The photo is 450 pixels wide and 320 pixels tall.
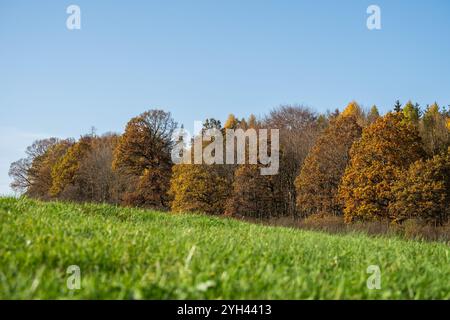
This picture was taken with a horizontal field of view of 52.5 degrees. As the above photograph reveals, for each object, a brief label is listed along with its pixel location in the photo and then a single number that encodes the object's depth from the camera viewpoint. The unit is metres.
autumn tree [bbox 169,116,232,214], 47.50
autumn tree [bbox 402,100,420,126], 87.91
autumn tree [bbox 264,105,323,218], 50.59
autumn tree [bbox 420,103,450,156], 53.78
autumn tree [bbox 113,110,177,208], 50.83
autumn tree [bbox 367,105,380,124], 74.17
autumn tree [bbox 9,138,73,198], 74.12
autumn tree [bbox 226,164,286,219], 46.31
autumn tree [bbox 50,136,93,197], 66.50
